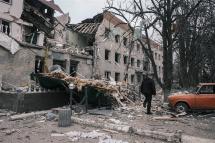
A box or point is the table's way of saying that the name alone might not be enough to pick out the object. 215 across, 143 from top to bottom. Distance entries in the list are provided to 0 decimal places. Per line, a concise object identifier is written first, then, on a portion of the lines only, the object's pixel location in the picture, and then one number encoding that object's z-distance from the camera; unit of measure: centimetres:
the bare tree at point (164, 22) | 1709
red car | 1474
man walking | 1428
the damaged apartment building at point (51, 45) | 2023
